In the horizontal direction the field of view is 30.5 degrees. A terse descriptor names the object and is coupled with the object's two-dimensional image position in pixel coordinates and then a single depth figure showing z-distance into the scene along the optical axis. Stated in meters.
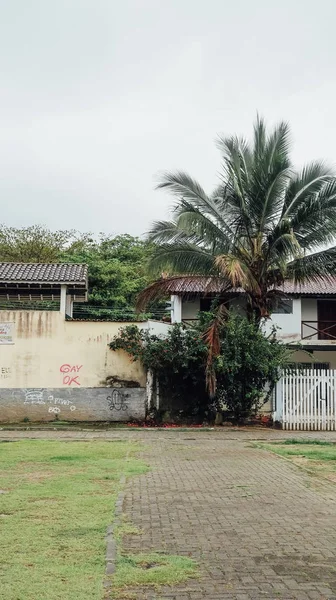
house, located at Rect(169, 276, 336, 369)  28.11
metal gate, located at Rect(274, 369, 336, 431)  18.02
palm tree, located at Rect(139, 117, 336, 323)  17.92
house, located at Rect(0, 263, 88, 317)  19.81
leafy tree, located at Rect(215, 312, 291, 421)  17.86
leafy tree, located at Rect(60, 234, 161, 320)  35.75
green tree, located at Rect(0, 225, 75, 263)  38.41
